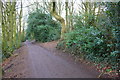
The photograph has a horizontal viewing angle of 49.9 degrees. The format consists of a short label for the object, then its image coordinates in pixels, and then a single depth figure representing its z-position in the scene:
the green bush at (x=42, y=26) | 20.06
